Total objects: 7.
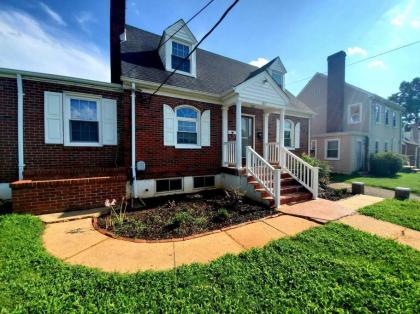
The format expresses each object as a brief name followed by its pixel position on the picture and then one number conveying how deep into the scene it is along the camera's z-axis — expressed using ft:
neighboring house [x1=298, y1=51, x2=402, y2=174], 47.47
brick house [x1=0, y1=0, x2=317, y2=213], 17.88
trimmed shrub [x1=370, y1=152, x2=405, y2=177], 44.22
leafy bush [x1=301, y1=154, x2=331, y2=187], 27.10
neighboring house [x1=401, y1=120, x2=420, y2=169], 76.64
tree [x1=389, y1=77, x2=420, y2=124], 113.60
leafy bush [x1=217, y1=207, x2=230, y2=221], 15.05
